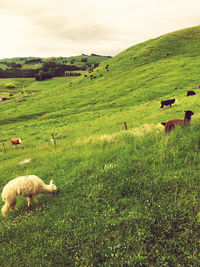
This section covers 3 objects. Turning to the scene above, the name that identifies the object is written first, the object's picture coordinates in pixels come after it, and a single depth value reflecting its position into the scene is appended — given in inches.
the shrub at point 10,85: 4598.9
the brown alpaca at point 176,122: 299.7
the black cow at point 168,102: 828.3
